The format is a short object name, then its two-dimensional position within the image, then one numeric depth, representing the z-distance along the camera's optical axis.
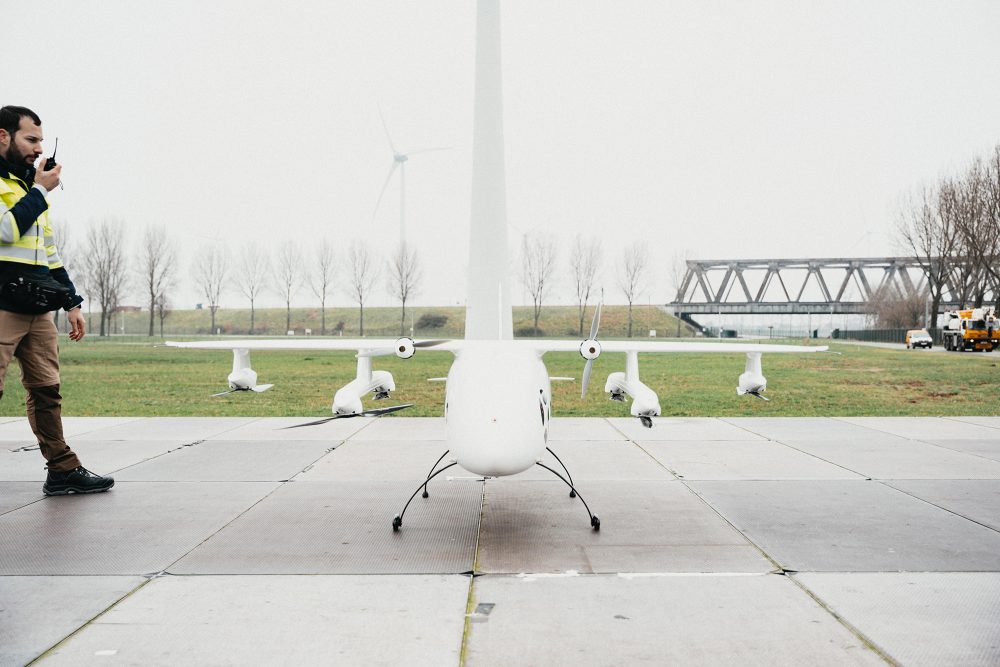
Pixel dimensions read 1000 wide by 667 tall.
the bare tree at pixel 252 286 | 72.31
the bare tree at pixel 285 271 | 72.31
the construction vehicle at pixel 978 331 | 43.97
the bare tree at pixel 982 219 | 45.38
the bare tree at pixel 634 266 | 77.81
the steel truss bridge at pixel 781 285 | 100.56
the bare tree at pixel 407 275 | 68.01
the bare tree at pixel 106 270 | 64.75
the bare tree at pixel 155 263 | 68.00
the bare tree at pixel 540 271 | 64.62
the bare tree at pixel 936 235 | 51.47
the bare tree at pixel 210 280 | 73.19
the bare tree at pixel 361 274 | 71.00
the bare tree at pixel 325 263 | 72.31
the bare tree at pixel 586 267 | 70.19
